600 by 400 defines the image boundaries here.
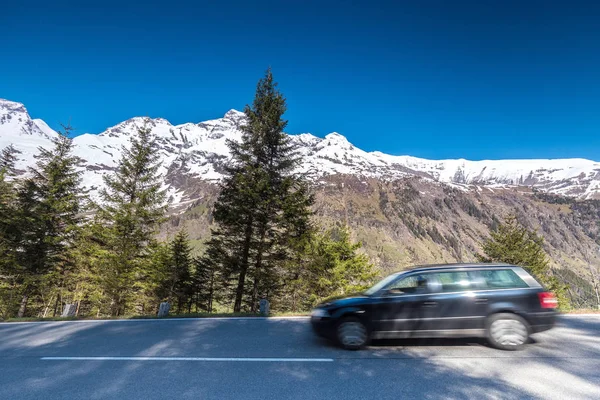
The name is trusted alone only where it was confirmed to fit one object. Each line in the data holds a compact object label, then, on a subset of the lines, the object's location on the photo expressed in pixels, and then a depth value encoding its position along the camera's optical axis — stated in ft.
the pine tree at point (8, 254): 62.54
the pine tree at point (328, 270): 71.10
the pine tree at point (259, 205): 54.95
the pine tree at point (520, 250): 95.61
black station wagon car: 19.58
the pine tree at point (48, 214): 63.98
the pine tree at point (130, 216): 61.36
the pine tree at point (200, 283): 98.27
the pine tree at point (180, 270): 92.02
